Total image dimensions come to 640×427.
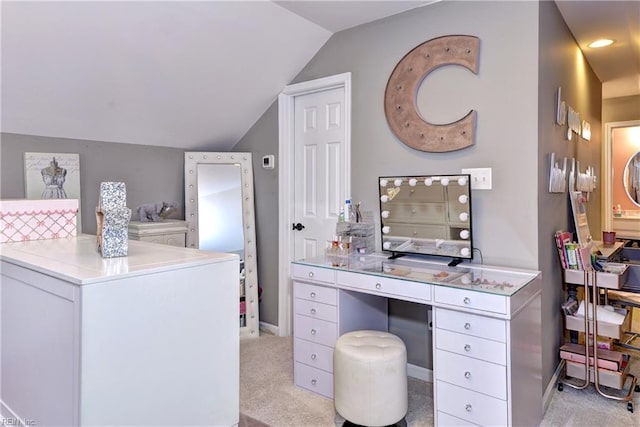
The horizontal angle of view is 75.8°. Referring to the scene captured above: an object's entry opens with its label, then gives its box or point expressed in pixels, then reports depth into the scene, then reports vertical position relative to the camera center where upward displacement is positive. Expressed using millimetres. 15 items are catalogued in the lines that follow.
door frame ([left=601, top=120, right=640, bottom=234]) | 5086 +375
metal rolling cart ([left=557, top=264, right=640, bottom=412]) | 2473 -799
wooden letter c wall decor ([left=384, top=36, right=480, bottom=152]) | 2461 +752
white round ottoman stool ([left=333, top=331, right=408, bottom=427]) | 2055 -889
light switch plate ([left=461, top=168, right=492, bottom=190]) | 2414 +176
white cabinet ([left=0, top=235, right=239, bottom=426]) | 1433 -496
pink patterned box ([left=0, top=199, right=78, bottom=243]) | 2201 -41
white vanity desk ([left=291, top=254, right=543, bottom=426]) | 1868 -608
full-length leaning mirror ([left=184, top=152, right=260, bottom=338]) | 3617 -11
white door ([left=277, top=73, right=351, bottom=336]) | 3211 +347
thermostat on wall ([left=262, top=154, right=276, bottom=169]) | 3633 +430
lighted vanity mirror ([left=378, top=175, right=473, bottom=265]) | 2400 -44
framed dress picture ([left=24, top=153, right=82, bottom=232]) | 2773 +250
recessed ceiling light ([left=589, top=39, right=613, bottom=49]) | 3275 +1321
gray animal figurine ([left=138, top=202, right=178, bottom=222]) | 3288 -2
